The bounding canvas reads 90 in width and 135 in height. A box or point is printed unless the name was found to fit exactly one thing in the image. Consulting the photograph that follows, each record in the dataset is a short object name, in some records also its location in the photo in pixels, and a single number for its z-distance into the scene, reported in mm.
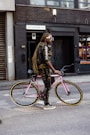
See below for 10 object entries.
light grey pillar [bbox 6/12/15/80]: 18944
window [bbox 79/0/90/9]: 21297
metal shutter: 19157
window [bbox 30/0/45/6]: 19772
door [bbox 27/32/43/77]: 19819
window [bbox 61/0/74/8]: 20642
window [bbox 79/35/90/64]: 21333
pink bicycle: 8242
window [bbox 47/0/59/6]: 20251
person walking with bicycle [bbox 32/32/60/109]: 7929
